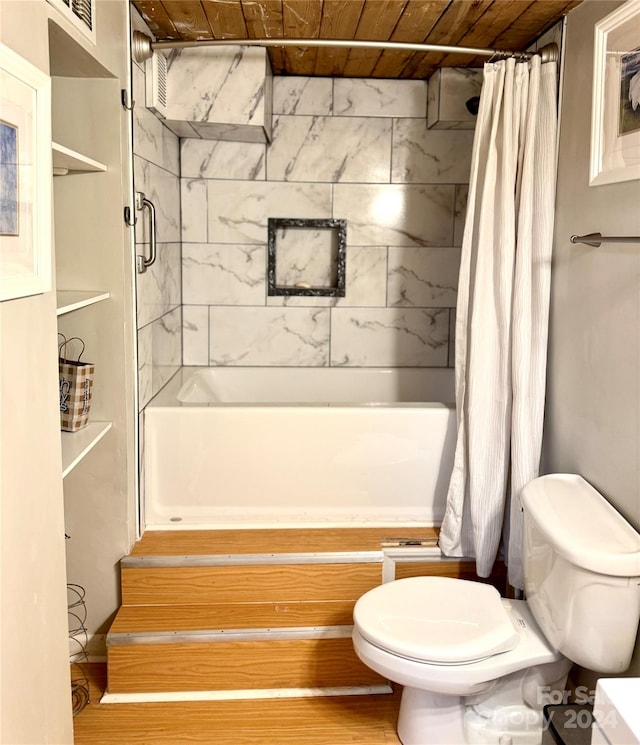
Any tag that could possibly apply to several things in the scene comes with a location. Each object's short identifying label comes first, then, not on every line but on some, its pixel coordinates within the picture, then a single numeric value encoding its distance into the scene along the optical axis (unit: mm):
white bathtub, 2766
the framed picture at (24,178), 1430
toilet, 1933
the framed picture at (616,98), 2002
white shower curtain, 2527
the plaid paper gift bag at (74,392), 2344
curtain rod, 2506
